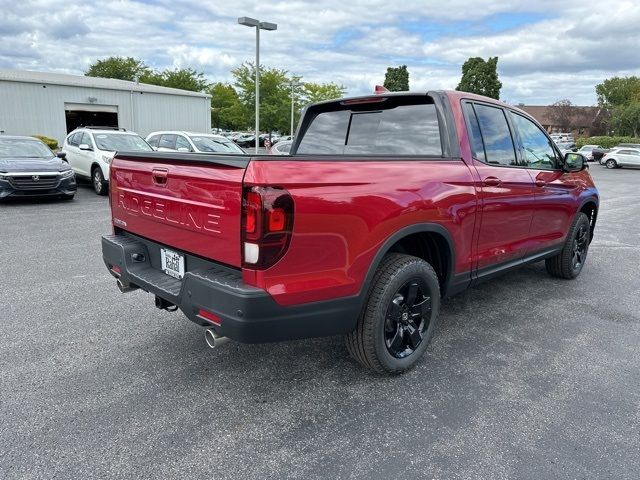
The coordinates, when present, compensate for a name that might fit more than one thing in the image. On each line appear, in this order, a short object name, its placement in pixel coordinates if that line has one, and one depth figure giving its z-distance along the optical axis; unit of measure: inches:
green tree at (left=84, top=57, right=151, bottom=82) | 2105.1
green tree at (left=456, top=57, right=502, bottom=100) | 1836.9
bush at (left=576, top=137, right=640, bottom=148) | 1982.8
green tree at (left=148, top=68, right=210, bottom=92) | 1930.4
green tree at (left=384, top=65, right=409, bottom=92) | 1756.9
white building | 944.3
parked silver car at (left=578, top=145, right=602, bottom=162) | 1522.5
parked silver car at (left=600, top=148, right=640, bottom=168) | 1275.8
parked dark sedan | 378.9
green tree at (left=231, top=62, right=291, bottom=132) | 1642.5
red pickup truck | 92.7
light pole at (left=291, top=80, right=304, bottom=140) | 1577.8
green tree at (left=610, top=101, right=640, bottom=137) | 2405.3
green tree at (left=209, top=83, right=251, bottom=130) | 1800.0
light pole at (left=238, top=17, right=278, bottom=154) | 673.6
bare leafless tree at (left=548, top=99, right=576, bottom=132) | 3127.5
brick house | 3080.7
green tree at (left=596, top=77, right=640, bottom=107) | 3455.5
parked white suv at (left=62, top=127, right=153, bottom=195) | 462.9
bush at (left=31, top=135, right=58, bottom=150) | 827.9
